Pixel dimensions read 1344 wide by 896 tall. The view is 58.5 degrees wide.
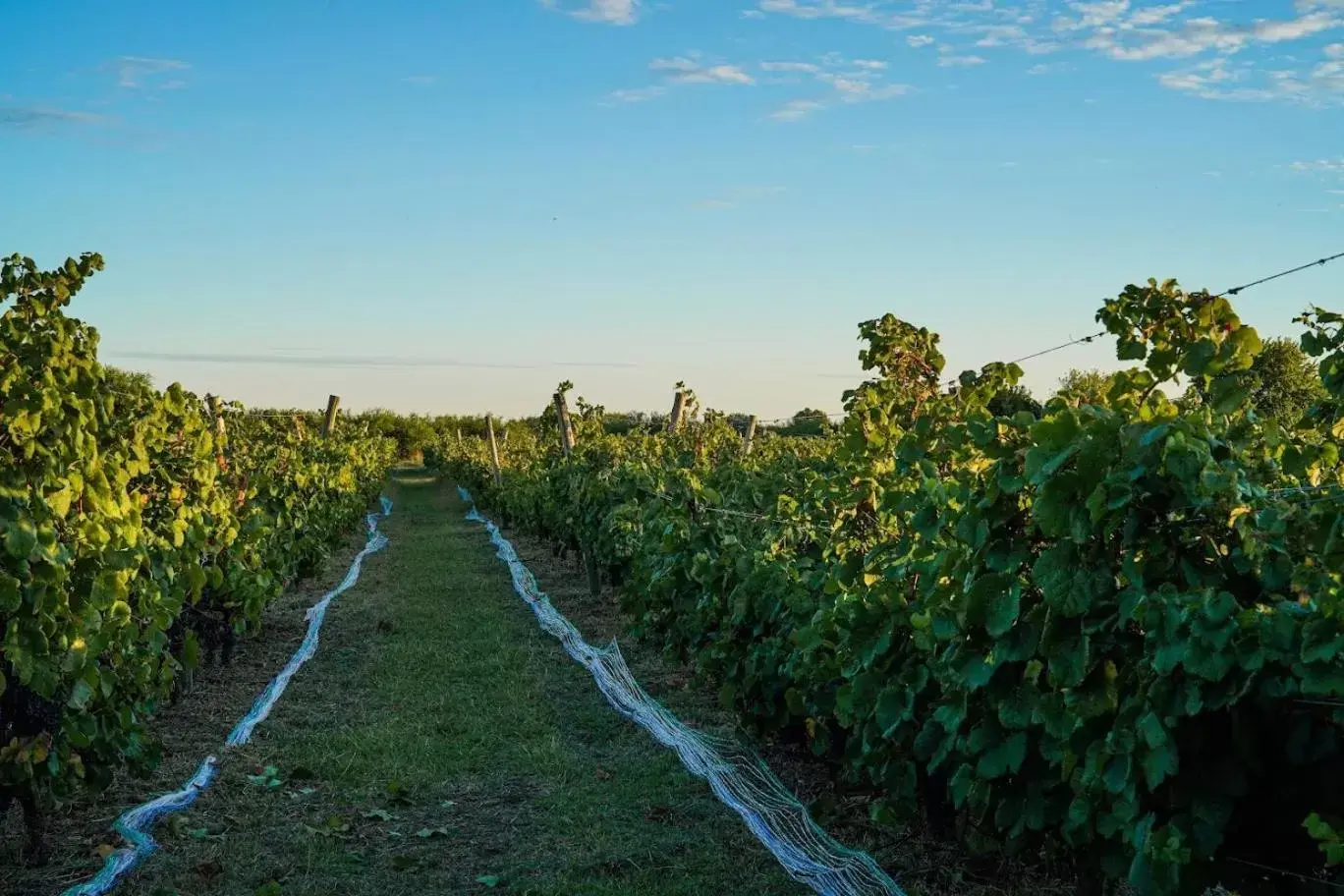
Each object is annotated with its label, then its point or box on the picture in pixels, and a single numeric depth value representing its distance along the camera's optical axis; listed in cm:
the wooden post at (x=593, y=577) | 1238
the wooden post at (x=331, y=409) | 1967
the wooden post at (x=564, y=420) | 1552
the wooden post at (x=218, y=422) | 920
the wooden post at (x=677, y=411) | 1359
